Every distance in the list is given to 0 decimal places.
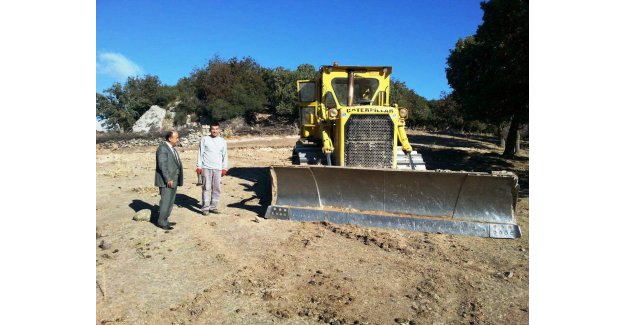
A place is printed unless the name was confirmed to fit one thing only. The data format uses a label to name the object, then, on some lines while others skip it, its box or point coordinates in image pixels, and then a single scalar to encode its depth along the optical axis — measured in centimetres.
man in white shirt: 667
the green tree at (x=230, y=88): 3508
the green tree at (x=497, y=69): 982
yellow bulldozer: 552
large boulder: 3538
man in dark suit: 587
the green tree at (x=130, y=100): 3703
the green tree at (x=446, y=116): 3778
